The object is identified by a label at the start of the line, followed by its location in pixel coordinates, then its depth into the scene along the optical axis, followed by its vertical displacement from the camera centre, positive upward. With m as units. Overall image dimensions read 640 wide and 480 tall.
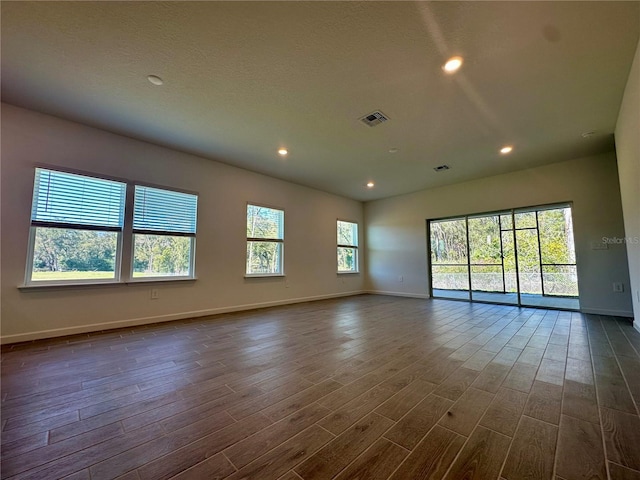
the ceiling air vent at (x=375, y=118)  3.24 +1.84
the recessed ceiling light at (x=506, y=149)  4.21 +1.85
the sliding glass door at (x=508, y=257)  5.03 +0.10
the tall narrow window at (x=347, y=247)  7.29 +0.45
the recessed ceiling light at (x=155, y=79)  2.62 +1.86
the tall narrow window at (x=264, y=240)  5.30 +0.48
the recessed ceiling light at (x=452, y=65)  2.36 +1.83
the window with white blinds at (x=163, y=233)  3.96 +0.49
